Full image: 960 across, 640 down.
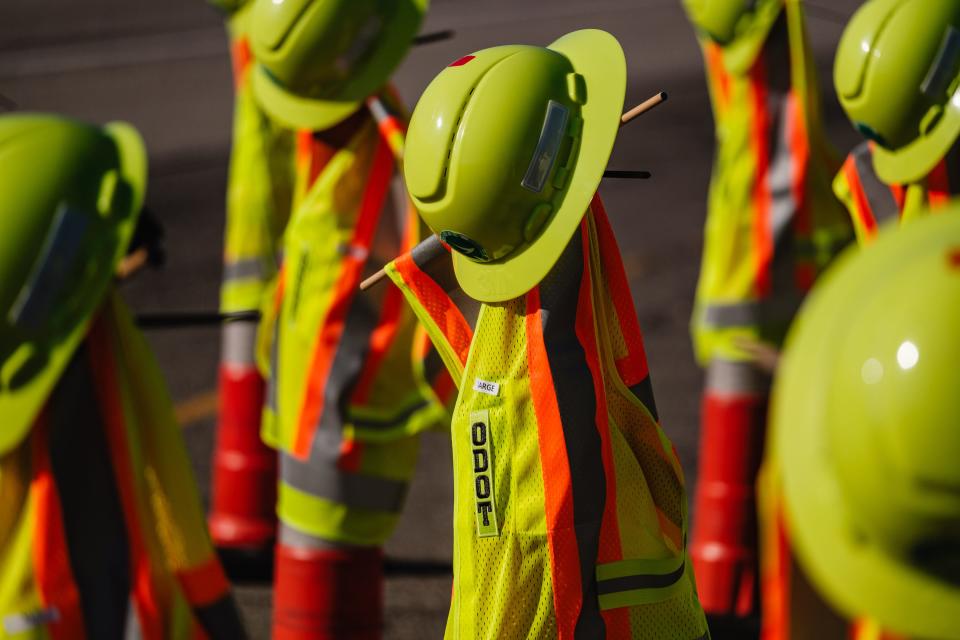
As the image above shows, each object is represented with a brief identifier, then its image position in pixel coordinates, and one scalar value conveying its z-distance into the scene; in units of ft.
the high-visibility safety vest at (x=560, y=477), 22.74
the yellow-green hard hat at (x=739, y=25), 36.63
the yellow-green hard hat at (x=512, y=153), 22.02
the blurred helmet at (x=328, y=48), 32.83
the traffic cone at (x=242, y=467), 41.68
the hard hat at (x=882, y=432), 14.61
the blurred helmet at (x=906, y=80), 27.81
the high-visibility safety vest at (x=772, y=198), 36.55
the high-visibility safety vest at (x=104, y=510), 24.79
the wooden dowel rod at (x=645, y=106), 22.40
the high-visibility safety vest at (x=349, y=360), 33.45
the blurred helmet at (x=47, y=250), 24.38
